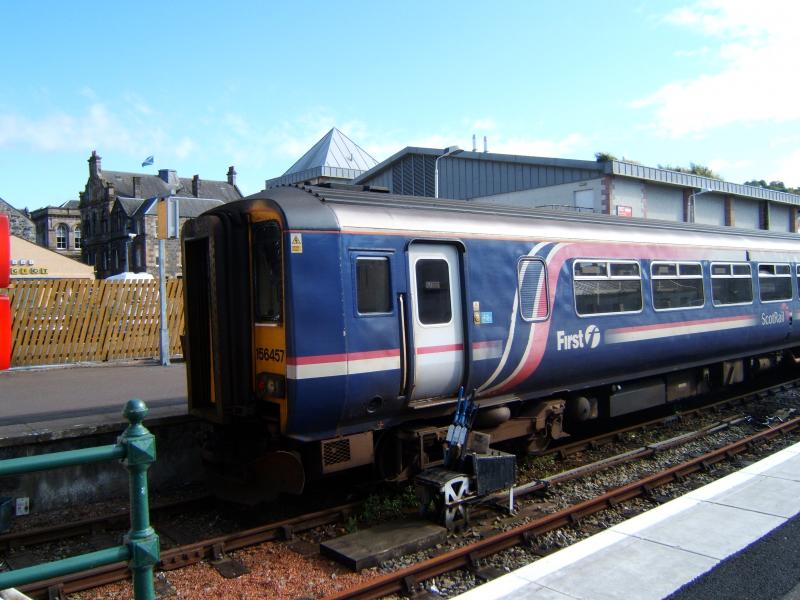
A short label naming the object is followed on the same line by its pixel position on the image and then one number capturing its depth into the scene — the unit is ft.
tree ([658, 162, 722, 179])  146.82
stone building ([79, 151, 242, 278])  184.14
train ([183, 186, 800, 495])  20.08
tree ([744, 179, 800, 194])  215.51
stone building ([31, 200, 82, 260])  222.28
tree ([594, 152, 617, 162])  106.32
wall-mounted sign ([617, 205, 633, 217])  71.92
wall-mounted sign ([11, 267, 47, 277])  117.91
